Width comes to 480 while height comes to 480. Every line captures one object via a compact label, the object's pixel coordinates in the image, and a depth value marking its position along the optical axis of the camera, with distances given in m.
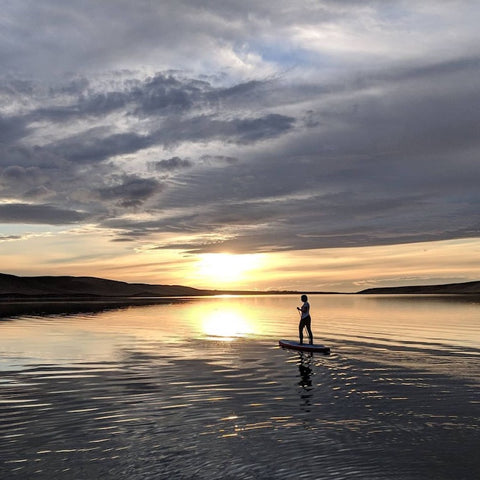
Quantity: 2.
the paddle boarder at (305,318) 37.33
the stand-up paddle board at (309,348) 34.21
